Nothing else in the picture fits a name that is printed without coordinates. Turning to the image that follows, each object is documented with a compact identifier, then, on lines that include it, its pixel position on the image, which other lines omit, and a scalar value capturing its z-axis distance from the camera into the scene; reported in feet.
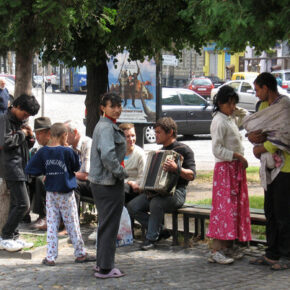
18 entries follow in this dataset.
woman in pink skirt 29.37
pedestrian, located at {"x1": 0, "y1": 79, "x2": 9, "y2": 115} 51.53
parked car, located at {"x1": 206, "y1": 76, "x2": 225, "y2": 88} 208.78
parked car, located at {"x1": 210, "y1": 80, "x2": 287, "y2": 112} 120.05
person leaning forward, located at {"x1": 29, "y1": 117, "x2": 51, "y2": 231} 34.48
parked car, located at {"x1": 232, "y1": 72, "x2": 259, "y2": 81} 163.85
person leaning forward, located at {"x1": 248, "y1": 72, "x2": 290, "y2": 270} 27.87
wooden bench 31.81
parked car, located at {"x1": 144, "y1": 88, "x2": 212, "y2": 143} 85.35
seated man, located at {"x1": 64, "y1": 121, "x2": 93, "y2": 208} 35.43
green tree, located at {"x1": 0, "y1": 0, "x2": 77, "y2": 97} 30.03
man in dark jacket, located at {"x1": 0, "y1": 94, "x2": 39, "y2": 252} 30.72
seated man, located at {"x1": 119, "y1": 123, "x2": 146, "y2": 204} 34.25
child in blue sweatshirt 29.04
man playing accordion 31.64
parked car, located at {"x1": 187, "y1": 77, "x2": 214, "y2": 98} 181.82
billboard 56.50
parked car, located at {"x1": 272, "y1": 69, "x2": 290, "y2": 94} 163.26
